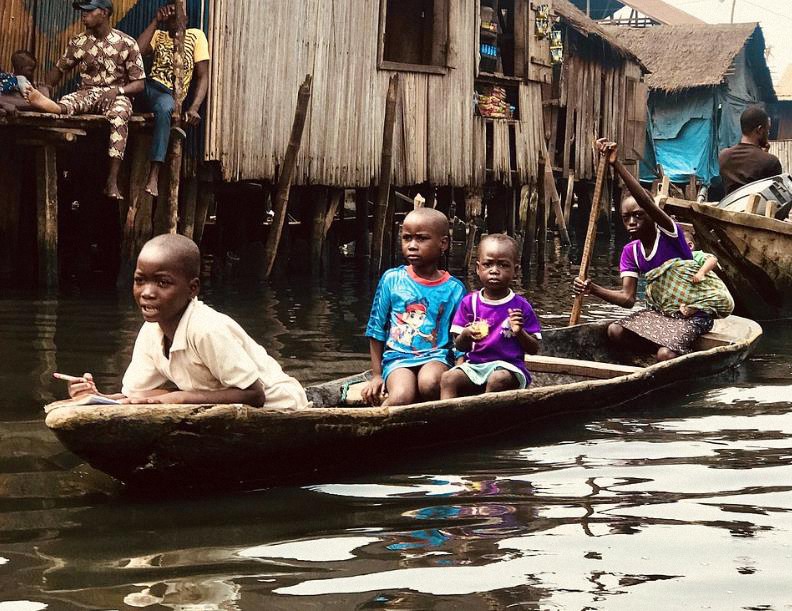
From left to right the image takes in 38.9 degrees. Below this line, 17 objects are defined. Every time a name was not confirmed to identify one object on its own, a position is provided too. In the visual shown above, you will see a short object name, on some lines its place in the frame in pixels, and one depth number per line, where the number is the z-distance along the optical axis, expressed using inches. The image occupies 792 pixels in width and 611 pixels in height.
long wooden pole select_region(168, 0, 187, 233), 406.6
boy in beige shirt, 158.4
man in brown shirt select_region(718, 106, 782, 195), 388.8
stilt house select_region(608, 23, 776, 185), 1016.2
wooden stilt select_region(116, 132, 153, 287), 427.8
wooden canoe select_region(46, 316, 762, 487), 152.9
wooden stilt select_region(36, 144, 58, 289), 410.0
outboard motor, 387.9
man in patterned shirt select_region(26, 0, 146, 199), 401.1
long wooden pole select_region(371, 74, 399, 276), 493.4
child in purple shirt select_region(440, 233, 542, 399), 206.4
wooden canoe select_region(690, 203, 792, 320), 367.6
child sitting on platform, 379.0
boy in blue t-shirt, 209.5
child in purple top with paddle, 276.5
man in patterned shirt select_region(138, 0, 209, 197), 410.3
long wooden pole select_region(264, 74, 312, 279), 452.4
